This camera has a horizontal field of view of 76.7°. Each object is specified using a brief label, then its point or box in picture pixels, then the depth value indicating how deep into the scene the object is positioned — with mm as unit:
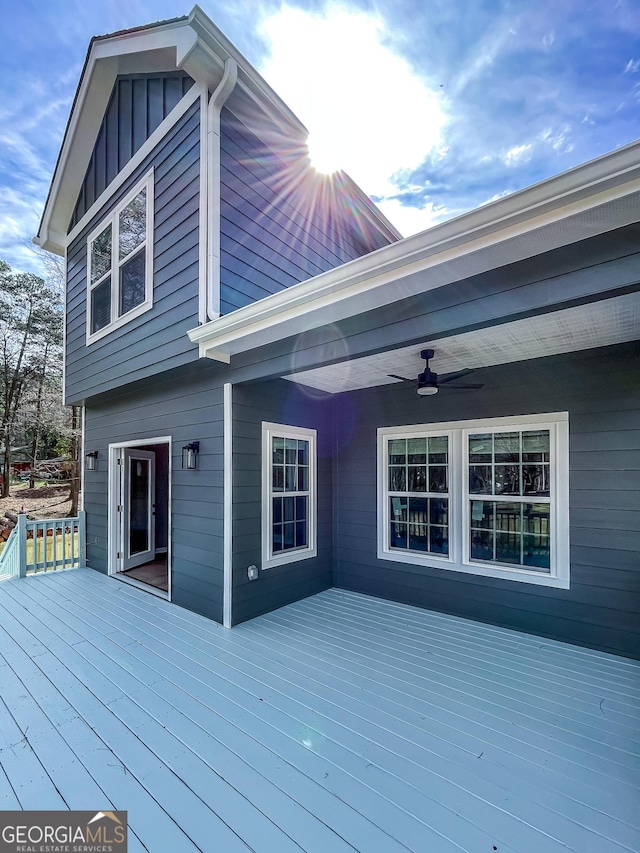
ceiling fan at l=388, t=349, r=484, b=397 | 3363
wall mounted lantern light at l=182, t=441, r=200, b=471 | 4204
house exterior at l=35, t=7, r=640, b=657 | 2305
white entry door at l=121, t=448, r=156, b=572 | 5875
